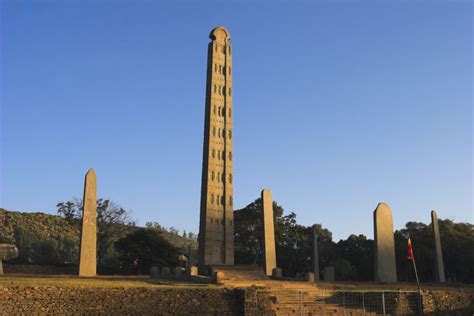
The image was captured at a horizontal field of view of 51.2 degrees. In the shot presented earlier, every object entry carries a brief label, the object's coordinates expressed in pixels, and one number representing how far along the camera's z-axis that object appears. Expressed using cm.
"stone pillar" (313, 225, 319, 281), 3284
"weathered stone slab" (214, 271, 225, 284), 2088
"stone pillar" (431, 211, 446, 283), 2878
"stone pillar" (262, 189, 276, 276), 2665
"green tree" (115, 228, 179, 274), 3852
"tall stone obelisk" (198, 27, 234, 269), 2888
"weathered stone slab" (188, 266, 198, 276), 2325
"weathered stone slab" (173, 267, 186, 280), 2344
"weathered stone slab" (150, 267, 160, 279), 2493
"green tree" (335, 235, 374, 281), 4275
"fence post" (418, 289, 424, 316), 1777
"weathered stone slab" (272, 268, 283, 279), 2562
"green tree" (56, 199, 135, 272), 4331
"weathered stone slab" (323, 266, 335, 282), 2738
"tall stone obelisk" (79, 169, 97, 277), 2281
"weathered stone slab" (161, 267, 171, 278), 2492
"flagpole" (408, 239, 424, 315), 1777
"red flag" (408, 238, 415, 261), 1769
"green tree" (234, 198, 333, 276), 4738
